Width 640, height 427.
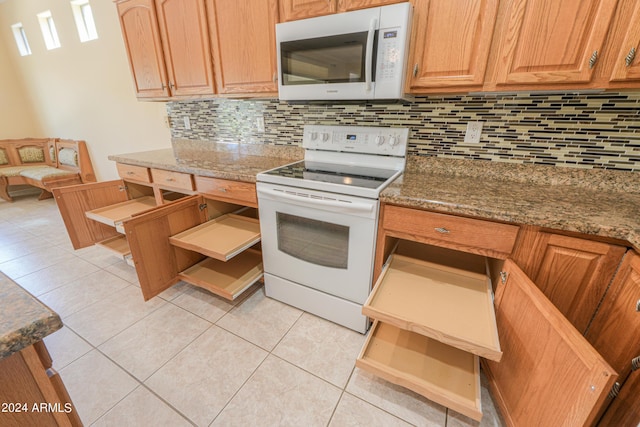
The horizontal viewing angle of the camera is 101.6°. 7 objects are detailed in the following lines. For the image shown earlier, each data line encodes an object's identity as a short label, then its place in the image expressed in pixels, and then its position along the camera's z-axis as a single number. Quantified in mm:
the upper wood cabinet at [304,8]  1358
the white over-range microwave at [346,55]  1225
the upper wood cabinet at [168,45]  1792
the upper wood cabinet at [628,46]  909
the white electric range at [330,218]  1312
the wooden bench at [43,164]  3648
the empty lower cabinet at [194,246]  1520
